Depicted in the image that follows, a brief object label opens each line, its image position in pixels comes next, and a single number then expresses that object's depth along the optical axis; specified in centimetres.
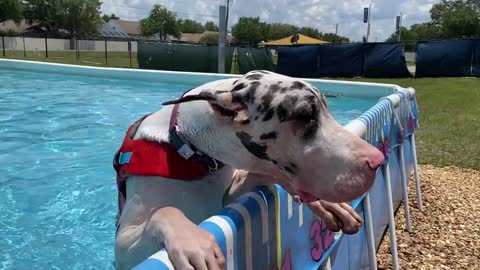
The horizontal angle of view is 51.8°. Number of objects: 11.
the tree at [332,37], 8230
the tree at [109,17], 10952
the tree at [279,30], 10456
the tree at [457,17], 6250
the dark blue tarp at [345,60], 1978
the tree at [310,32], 10041
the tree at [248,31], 8806
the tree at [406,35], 8276
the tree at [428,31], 7144
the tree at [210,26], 12712
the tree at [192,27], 12189
